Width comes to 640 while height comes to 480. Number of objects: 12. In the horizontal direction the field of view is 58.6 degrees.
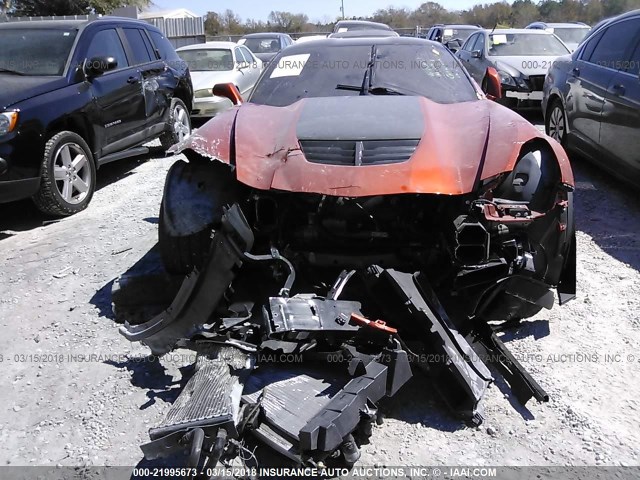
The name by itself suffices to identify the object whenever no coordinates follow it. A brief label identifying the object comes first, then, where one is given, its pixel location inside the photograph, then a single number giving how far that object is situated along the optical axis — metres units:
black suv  5.50
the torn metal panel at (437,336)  2.80
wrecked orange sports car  2.73
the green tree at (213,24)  49.32
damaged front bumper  2.40
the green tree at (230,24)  51.09
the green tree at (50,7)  25.77
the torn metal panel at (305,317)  2.75
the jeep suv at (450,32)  18.98
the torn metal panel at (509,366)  2.92
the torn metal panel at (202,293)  3.14
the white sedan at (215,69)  10.53
